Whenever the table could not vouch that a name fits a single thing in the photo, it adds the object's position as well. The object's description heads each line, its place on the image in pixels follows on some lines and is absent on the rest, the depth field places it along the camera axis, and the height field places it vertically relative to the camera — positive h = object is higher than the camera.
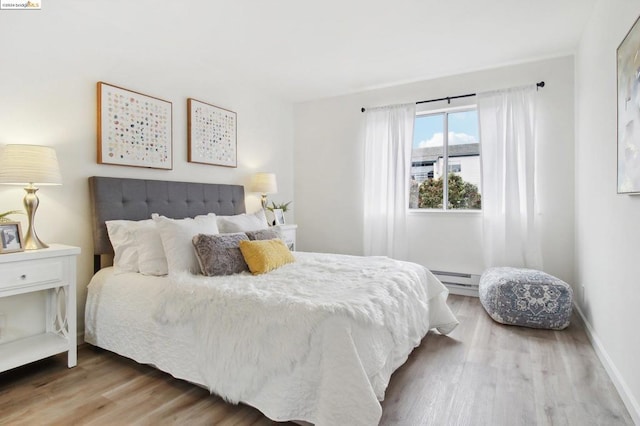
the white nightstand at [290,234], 4.06 -0.24
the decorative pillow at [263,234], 2.84 -0.17
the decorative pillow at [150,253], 2.43 -0.28
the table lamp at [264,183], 4.01 +0.35
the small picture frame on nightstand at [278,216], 4.32 -0.03
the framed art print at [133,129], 2.77 +0.73
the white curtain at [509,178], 3.55 +0.37
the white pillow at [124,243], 2.50 -0.21
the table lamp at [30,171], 2.09 +0.27
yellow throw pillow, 2.46 -0.30
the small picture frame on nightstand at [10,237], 2.08 -0.14
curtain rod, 3.91 +1.32
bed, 1.55 -0.58
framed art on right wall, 1.66 +0.51
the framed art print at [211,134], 3.48 +0.84
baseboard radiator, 3.92 -0.78
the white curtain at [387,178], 4.19 +0.43
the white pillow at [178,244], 2.41 -0.21
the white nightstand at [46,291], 2.01 -0.49
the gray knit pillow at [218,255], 2.37 -0.29
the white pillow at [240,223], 3.02 -0.09
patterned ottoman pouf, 2.85 -0.73
